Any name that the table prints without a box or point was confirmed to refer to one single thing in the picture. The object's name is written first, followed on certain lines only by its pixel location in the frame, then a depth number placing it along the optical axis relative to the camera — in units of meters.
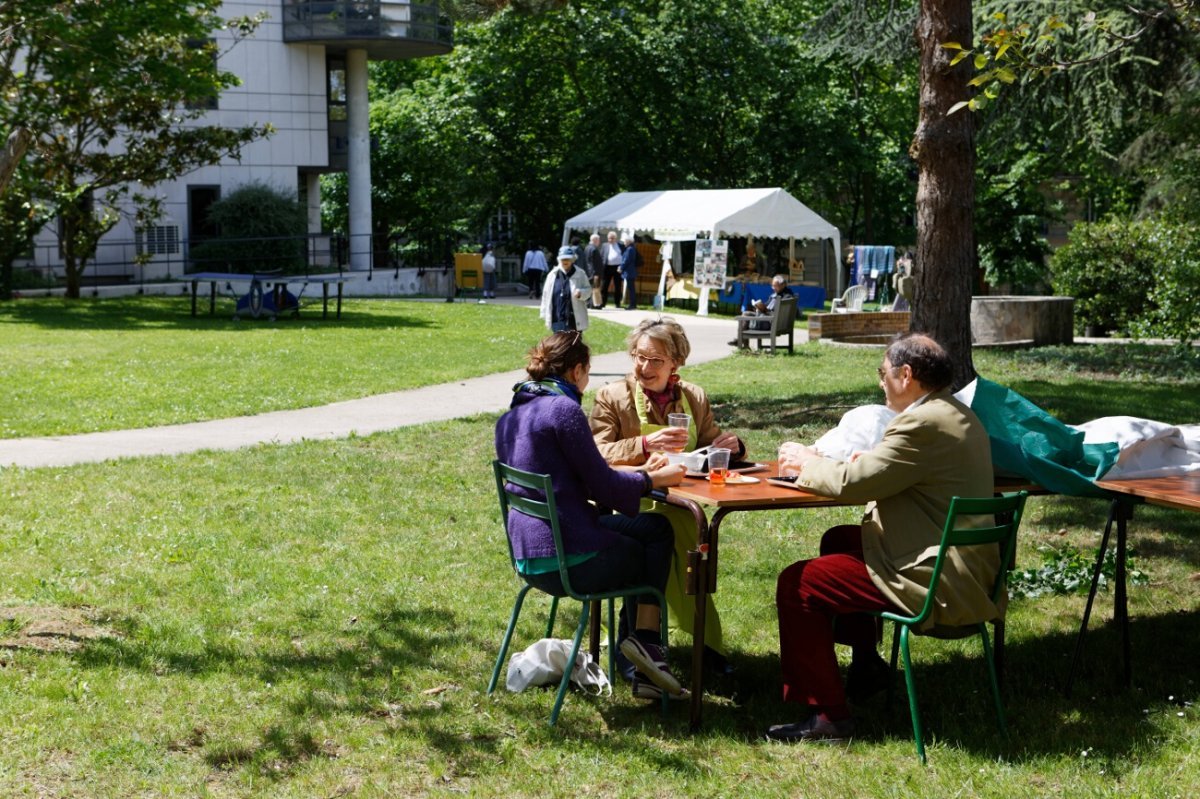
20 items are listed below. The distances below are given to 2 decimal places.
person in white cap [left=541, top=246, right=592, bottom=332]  17.12
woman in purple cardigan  5.21
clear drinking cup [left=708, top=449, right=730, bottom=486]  5.52
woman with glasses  5.93
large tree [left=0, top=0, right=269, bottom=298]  21.72
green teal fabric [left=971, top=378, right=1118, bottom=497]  5.65
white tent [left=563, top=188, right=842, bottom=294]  31.89
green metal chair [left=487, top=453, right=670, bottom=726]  5.09
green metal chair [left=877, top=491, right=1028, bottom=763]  4.80
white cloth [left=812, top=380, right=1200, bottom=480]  5.61
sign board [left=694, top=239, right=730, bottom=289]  30.73
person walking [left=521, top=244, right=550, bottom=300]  38.12
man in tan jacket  4.97
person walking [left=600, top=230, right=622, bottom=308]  33.53
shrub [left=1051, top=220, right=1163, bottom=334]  23.19
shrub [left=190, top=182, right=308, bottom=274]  38.47
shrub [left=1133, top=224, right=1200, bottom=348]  17.55
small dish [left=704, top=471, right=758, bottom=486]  5.54
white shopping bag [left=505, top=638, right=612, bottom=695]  5.61
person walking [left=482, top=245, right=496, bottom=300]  37.31
